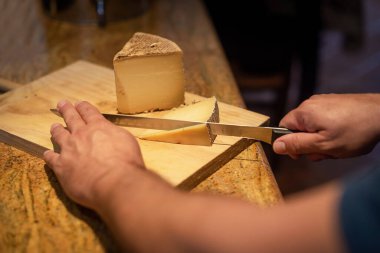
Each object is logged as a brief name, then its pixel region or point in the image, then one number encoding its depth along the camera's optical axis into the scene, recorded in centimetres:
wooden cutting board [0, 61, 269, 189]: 93
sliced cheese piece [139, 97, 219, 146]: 98
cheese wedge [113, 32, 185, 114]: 108
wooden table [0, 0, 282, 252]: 83
